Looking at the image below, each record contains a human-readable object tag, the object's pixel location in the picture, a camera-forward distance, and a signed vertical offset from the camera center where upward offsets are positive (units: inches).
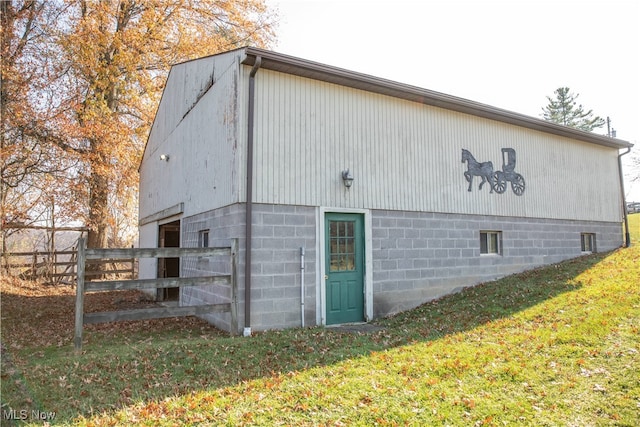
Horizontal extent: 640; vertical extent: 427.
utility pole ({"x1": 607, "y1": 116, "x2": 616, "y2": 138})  1514.3 +439.8
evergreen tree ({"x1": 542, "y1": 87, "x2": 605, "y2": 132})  1610.5 +523.7
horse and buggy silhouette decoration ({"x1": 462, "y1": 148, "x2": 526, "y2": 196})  403.5 +69.6
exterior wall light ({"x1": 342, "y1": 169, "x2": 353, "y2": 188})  318.0 +49.7
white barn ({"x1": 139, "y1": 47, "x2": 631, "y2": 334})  283.7 +46.8
